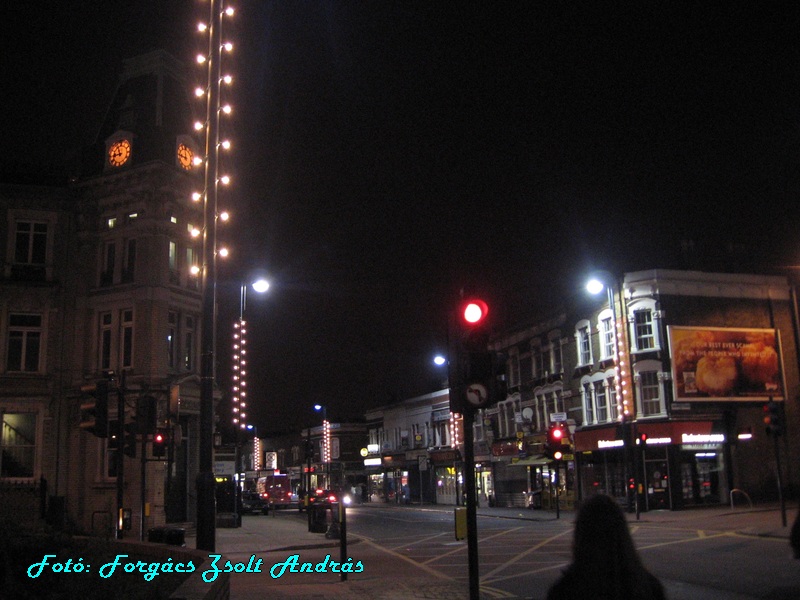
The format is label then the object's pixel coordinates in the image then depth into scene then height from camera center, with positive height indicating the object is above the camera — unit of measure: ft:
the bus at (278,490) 202.55 -6.19
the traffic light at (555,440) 99.40 +1.93
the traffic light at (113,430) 60.54 +2.97
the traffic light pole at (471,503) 29.94 -1.68
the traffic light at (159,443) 59.21 +1.85
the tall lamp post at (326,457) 223.10 +1.94
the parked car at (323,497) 103.03 -4.68
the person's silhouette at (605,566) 13.23 -1.82
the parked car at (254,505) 167.43 -8.02
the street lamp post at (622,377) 120.88 +11.50
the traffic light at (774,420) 81.25 +2.81
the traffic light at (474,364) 32.07 +3.68
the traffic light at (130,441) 59.57 +2.13
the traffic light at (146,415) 57.36 +3.81
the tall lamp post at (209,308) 38.91 +7.92
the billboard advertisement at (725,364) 120.78 +12.85
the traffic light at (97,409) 57.72 +4.35
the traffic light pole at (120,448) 59.36 +1.58
